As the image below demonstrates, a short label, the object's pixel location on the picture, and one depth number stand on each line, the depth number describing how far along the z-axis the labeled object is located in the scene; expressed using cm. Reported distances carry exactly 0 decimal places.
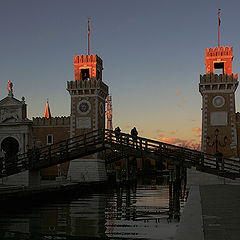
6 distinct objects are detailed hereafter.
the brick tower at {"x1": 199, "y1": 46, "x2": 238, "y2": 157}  3850
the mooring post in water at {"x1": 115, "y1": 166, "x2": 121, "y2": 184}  4124
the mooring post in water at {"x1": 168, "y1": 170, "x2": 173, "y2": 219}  1487
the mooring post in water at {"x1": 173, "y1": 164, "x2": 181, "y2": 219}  1461
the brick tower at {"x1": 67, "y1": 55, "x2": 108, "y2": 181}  4122
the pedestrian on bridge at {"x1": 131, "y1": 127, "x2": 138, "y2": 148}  3172
